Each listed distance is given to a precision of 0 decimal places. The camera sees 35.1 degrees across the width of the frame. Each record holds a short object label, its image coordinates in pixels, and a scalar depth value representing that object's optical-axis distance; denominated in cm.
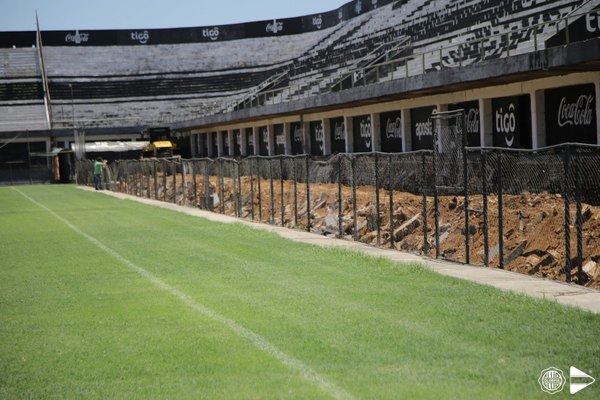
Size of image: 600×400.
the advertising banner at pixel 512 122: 2956
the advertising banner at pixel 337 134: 4726
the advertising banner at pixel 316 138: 5091
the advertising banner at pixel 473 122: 3266
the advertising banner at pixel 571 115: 2573
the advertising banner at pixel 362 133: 4322
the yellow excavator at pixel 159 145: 7100
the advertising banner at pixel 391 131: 3941
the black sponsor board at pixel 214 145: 7622
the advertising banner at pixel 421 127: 3609
